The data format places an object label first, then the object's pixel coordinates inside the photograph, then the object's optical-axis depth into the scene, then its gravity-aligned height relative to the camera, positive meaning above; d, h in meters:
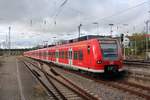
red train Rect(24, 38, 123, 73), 9.49 -0.27
